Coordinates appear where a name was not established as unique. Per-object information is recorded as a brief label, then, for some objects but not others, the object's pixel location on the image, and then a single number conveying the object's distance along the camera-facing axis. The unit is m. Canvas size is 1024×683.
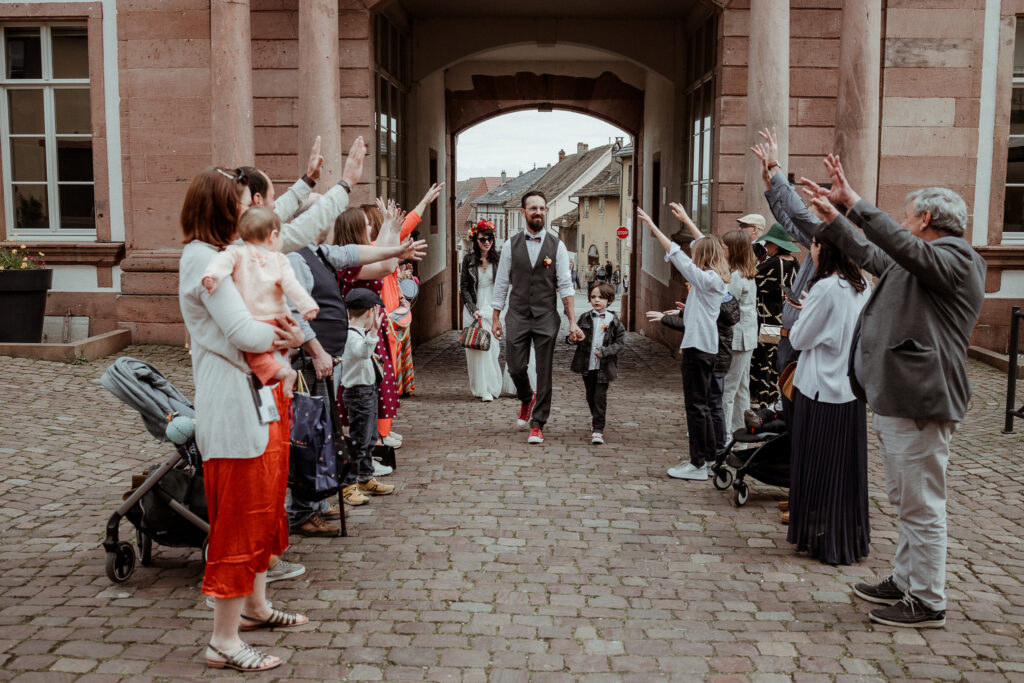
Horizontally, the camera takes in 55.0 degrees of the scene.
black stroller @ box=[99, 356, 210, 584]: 4.41
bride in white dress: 9.82
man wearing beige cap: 7.25
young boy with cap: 5.79
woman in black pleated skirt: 4.73
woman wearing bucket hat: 6.96
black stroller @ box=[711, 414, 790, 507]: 5.66
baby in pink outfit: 3.44
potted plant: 10.81
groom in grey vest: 7.64
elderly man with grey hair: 3.89
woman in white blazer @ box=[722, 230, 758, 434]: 6.76
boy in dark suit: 7.41
